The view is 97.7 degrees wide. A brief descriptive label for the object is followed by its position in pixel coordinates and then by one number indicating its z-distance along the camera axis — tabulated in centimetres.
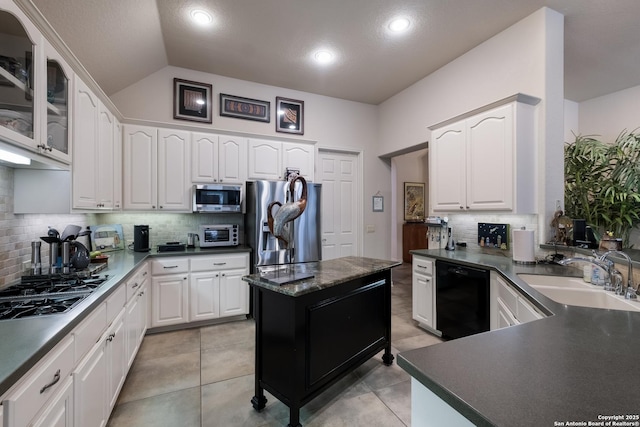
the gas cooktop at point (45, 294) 132
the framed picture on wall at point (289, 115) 416
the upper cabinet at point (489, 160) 254
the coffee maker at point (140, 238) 314
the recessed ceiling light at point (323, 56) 330
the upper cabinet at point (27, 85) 134
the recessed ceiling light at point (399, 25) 272
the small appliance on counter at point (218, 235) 344
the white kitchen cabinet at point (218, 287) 322
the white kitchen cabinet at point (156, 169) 320
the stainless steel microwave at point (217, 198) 341
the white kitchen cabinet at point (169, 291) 305
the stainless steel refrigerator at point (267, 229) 340
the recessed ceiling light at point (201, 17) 262
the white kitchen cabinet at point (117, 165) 289
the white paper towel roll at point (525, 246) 250
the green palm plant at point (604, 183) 288
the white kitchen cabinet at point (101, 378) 131
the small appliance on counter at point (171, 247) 325
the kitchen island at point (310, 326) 175
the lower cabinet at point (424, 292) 298
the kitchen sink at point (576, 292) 154
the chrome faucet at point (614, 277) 150
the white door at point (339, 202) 446
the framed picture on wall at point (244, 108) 384
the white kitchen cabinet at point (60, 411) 101
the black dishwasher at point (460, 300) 248
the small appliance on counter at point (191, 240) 361
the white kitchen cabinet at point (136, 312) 221
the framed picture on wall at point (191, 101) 360
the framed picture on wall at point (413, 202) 728
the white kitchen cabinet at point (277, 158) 377
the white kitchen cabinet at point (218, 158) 350
